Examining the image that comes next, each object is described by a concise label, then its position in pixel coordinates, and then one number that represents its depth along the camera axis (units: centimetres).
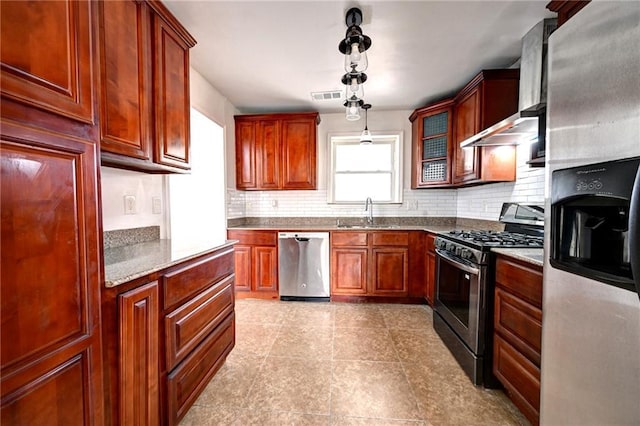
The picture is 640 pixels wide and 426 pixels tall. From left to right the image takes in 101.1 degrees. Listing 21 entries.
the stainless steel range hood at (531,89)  170
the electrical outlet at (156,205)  203
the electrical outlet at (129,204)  177
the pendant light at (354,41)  167
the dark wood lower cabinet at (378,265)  319
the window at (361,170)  382
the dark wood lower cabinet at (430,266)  294
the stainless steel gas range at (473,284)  177
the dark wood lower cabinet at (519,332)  137
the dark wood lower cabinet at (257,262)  332
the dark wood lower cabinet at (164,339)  103
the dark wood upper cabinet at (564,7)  144
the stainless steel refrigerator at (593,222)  77
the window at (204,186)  269
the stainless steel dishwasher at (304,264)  326
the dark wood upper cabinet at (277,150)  350
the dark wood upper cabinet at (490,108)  245
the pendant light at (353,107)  234
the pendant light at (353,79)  194
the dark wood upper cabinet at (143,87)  124
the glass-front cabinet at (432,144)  310
